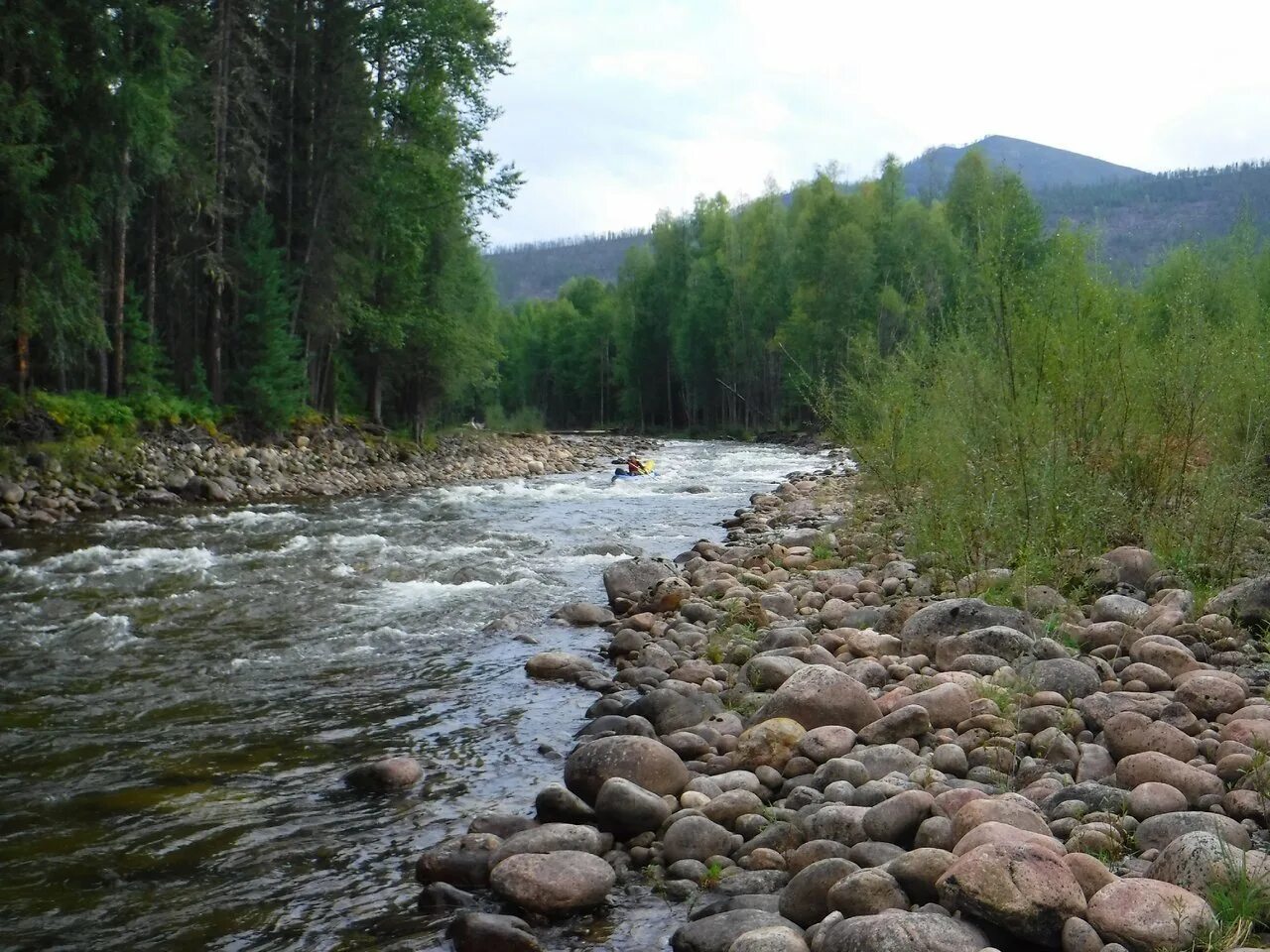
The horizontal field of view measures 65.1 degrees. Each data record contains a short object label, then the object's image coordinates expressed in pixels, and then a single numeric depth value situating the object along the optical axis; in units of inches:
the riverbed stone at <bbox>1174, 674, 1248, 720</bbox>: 184.7
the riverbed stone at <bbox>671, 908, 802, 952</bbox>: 135.1
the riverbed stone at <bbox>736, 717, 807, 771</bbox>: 197.2
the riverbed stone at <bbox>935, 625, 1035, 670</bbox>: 230.7
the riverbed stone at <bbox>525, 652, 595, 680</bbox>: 287.6
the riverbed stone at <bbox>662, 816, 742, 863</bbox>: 167.0
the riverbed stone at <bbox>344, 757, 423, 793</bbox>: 204.4
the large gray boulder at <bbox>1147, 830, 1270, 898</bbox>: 121.9
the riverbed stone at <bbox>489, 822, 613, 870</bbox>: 166.7
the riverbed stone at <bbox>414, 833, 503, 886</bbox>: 163.3
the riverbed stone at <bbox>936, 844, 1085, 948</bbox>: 121.9
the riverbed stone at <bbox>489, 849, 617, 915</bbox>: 154.5
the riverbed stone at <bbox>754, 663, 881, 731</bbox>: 208.1
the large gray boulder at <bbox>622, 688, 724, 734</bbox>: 227.5
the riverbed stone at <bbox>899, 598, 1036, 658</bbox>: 247.6
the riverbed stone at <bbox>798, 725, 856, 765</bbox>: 192.7
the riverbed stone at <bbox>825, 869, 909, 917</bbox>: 134.4
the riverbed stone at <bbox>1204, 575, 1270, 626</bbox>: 230.7
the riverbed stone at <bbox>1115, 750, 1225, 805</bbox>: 154.4
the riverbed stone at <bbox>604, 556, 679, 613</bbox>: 380.8
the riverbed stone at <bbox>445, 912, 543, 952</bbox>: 141.2
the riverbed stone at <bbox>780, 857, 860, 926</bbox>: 138.6
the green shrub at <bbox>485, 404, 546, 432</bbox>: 1702.8
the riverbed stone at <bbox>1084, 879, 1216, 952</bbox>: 114.6
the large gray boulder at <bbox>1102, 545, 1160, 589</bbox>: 291.3
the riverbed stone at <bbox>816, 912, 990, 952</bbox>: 119.4
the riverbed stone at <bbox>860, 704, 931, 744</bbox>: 194.4
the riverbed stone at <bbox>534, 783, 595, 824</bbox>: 182.9
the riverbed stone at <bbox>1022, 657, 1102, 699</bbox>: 205.8
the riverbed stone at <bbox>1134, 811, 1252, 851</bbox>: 137.0
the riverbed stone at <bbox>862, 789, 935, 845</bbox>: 153.7
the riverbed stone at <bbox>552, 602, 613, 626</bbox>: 363.6
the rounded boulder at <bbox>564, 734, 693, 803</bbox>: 191.5
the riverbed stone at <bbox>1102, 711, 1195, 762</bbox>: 168.4
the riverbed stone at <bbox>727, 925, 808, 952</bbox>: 127.0
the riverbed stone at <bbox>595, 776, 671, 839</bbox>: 178.2
